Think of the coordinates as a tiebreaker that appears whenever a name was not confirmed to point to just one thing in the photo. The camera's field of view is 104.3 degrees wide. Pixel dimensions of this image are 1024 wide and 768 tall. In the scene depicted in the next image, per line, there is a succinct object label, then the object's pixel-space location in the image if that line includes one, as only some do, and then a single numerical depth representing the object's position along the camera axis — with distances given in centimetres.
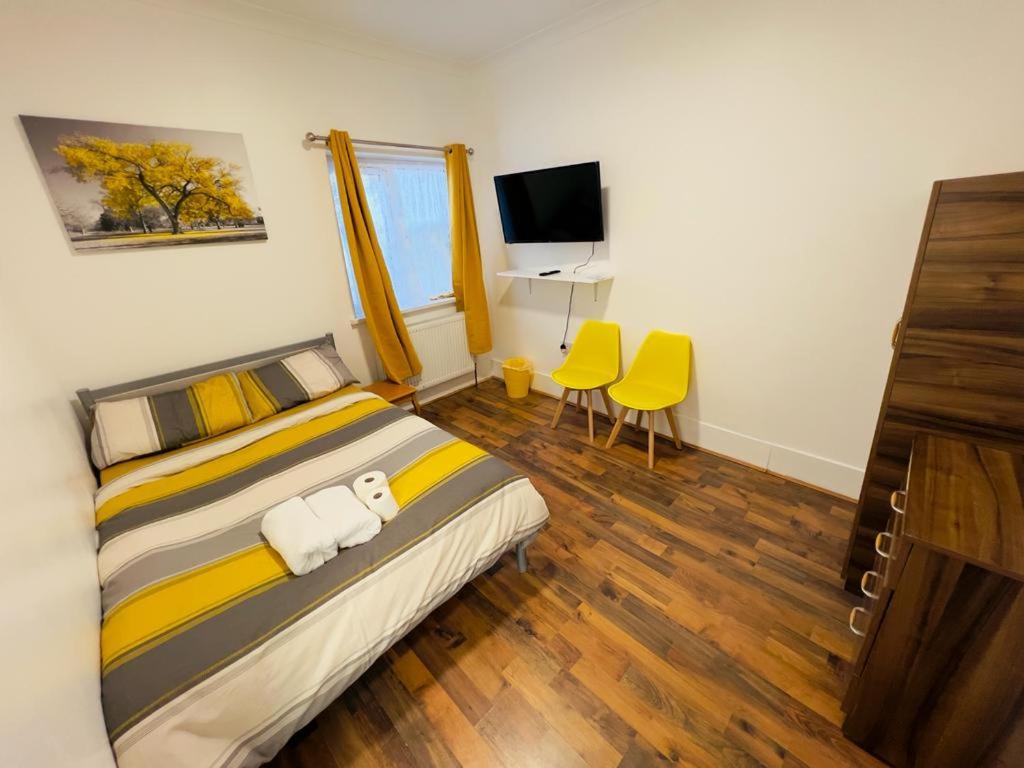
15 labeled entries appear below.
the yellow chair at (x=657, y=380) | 249
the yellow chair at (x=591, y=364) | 284
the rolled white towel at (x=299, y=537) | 124
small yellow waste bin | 358
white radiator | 339
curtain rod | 251
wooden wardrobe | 113
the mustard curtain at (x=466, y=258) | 322
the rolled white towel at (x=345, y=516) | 133
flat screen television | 261
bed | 97
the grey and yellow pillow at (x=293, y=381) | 235
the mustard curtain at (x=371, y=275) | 261
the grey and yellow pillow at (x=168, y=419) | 196
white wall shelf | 272
